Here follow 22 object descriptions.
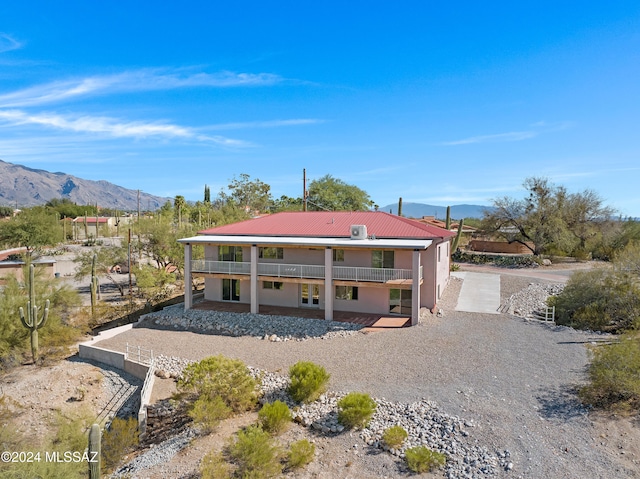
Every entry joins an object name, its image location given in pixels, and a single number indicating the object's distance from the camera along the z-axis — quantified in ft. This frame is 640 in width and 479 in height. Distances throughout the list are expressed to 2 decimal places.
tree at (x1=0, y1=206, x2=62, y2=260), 162.30
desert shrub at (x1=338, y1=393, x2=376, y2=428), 40.09
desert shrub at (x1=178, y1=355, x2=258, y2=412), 44.80
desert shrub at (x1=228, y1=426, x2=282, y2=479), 34.28
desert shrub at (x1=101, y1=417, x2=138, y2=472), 40.34
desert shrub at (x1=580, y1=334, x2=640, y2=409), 40.95
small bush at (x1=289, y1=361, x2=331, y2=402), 45.24
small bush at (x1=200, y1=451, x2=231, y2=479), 33.41
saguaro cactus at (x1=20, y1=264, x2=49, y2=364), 59.41
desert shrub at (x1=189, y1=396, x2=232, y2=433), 41.30
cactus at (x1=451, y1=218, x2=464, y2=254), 140.46
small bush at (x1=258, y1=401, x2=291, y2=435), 40.32
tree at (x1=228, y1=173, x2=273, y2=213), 223.10
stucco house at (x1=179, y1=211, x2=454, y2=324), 71.87
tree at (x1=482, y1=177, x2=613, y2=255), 142.92
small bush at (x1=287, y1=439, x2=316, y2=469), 35.29
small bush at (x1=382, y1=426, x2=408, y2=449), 37.22
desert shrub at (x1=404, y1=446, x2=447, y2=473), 34.22
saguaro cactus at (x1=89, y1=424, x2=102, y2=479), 25.26
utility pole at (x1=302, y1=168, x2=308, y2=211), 139.95
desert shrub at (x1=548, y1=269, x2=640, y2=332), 66.03
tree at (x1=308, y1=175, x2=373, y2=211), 199.99
